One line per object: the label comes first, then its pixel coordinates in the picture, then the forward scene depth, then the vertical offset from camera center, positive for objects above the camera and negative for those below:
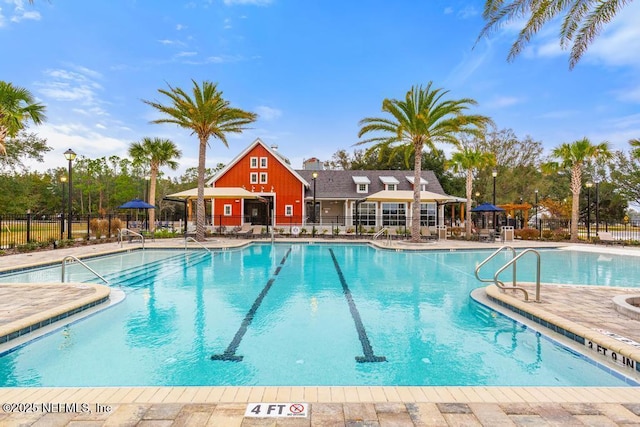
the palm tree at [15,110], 15.10 +5.11
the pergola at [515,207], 29.42 +1.16
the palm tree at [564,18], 7.10 +4.49
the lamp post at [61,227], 17.95 -0.42
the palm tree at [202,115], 19.74 +6.26
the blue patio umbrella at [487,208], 23.94 +0.86
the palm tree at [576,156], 22.75 +4.45
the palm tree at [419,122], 19.41 +5.69
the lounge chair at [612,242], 21.30 -1.33
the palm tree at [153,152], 27.17 +5.44
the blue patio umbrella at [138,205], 22.01 +0.96
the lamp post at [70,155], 17.33 +3.28
